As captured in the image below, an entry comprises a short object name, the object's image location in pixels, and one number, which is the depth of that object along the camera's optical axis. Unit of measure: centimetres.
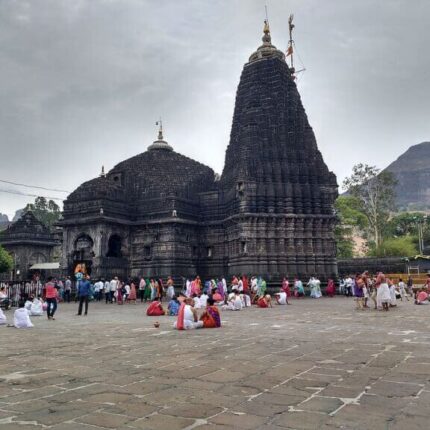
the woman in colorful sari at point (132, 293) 2545
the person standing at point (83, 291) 1670
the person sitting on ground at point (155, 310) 1642
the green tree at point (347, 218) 4903
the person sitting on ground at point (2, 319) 1399
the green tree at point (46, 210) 7119
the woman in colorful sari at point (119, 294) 2494
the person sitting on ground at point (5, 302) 2072
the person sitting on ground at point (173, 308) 1627
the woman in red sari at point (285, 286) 2573
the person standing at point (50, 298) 1537
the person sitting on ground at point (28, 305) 1689
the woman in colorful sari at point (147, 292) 2764
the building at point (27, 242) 4509
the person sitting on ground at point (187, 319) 1132
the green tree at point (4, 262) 3376
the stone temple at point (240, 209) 2861
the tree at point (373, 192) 4716
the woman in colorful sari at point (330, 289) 2784
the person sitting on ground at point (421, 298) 2033
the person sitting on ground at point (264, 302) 2014
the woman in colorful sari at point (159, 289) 2412
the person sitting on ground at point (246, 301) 2078
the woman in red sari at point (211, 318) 1183
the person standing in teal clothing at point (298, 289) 2694
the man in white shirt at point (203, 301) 1817
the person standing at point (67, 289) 2722
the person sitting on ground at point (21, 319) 1277
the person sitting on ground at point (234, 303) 1864
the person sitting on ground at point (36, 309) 1750
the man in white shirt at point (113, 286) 2555
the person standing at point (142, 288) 2680
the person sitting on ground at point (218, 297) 2088
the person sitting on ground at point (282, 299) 2162
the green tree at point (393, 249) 4775
